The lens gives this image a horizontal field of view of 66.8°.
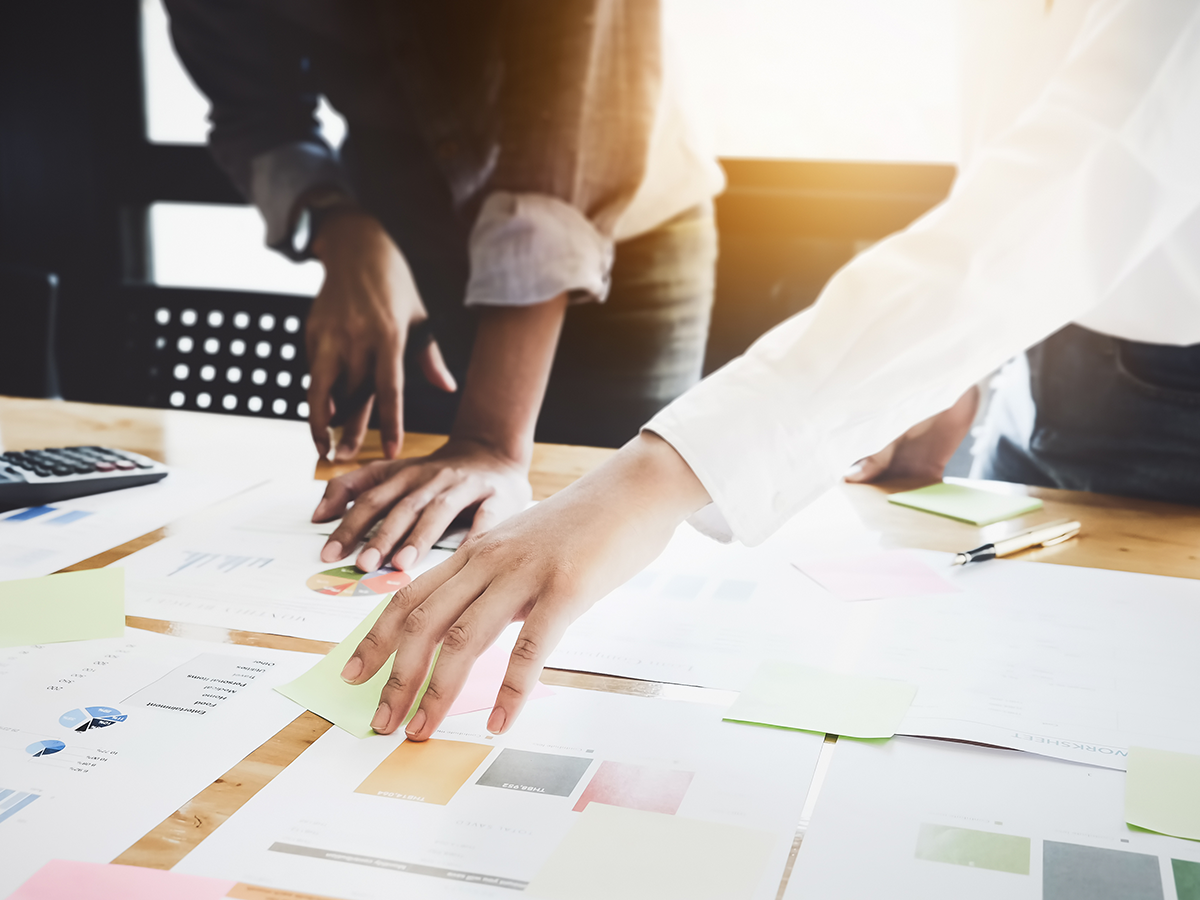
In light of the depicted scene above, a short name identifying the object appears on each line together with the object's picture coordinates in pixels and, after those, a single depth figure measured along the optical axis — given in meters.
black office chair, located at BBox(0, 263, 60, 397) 1.58
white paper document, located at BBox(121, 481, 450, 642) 0.51
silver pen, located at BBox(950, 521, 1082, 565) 0.61
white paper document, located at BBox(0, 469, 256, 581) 0.61
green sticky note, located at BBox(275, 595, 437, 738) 0.40
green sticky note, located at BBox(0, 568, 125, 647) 0.48
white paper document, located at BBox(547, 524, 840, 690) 0.46
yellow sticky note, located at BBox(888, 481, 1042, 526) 0.73
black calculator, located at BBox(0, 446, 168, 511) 0.72
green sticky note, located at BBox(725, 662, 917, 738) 0.39
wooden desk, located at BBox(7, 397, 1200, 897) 0.35
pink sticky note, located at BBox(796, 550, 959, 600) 0.56
